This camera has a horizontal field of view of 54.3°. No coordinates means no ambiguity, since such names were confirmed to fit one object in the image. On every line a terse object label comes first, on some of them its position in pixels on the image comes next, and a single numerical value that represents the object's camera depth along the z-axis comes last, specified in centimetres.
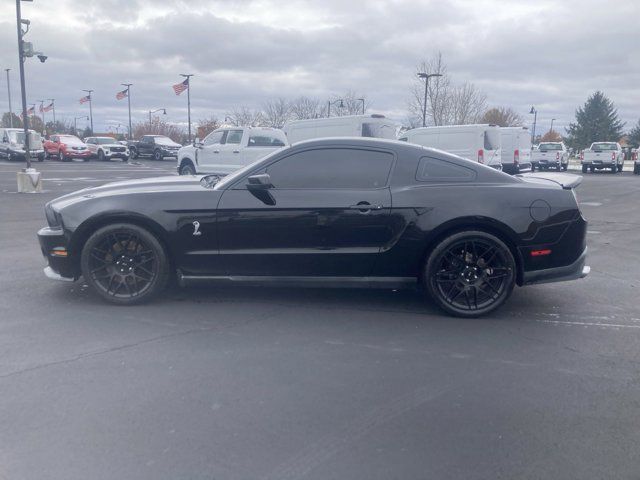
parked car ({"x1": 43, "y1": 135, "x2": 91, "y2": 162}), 3975
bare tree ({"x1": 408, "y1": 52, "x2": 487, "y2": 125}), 4469
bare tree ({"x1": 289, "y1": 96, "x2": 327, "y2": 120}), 6200
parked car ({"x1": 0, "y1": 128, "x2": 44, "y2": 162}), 3738
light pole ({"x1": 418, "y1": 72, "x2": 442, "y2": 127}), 3900
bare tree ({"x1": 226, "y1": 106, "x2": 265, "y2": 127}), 6484
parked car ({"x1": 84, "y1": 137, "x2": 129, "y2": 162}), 4141
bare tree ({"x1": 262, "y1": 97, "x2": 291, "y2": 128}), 6253
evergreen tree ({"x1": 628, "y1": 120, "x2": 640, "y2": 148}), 7524
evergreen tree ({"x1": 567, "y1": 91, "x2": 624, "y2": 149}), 7688
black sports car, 535
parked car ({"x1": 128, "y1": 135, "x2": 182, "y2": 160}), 4209
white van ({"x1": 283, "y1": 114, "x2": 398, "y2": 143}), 1994
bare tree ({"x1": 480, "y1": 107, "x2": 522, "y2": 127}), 7288
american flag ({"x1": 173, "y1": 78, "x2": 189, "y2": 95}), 4403
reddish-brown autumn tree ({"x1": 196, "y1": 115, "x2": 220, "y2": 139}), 7004
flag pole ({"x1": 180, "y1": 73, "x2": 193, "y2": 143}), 4456
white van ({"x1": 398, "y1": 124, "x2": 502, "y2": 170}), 2116
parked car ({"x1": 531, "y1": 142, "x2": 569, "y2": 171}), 3638
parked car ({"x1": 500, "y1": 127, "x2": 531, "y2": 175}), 2541
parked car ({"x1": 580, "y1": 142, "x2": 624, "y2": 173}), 3462
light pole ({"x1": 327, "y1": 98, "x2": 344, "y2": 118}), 5571
